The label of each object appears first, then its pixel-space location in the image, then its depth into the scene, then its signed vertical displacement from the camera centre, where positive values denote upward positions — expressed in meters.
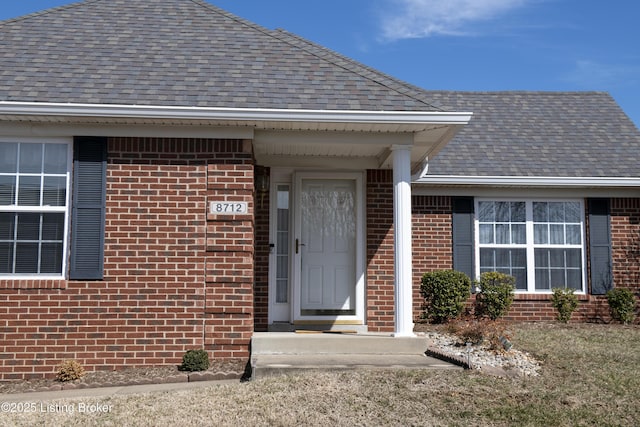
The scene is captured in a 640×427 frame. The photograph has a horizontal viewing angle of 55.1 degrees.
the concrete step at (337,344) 7.41 -0.99
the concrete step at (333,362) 6.54 -1.11
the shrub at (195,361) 7.09 -1.15
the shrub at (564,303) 11.33 -0.73
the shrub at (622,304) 11.36 -0.74
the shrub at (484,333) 7.54 -0.88
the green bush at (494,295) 11.09 -0.57
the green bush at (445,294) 10.77 -0.54
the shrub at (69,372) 6.99 -1.26
